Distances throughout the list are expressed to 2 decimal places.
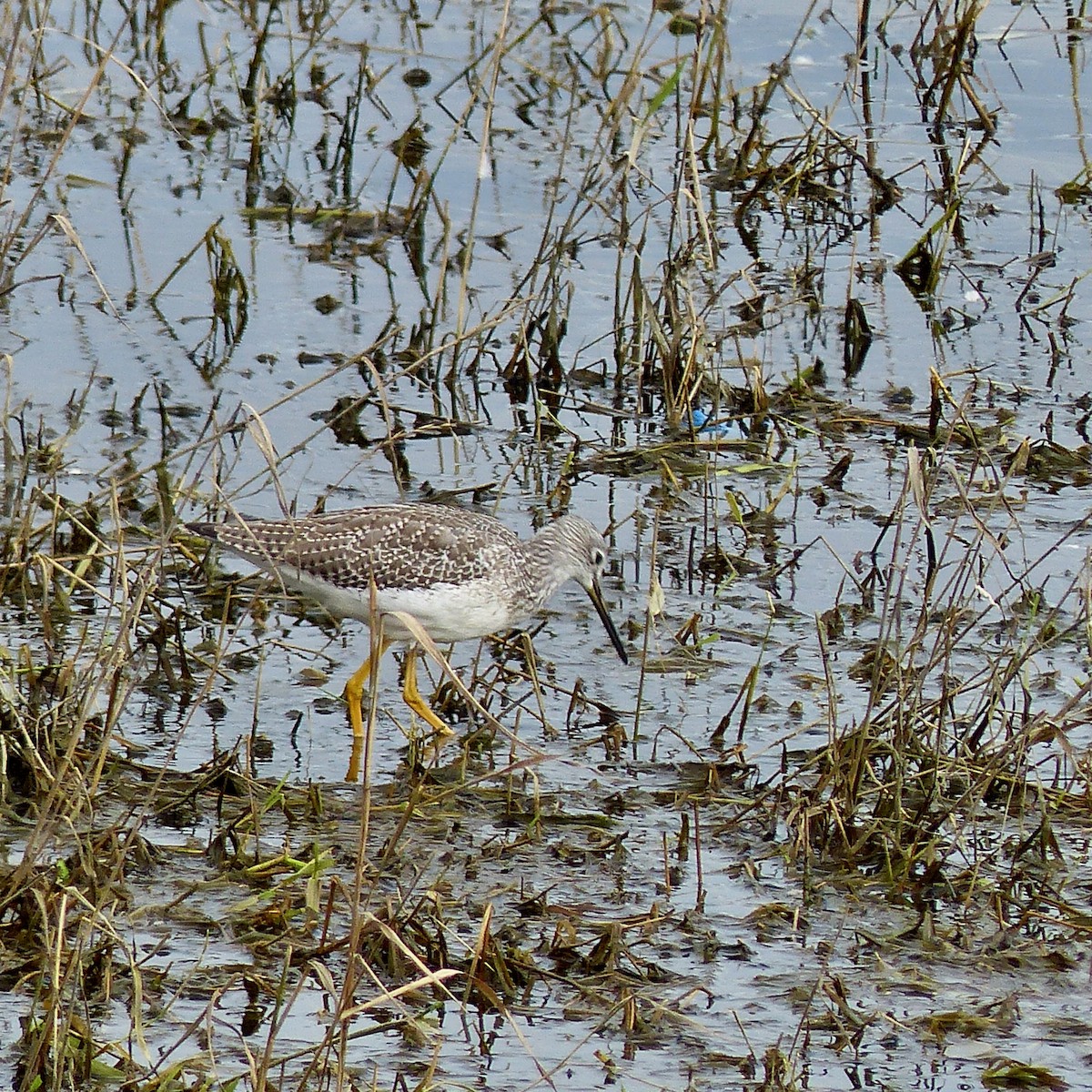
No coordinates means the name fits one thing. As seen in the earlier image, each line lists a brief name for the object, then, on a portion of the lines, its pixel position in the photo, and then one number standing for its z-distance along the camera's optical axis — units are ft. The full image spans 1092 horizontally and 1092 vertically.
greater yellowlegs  44.37
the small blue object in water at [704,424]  58.75
